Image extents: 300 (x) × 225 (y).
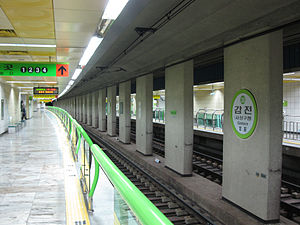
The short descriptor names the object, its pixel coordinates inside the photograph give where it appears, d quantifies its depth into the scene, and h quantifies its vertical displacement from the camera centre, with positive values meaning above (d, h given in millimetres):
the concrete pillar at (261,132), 4723 -420
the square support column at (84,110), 31422 -263
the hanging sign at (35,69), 9930 +1369
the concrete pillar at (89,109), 27881 -137
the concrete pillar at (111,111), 17812 -215
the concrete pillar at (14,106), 18872 +127
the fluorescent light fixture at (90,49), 7762 +1776
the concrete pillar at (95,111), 24400 -288
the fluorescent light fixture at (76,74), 13989 +1803
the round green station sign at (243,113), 5074 -117
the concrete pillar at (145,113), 11242 -222
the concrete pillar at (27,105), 31872 +328
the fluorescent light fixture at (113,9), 4730 +1736
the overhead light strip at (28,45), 7971 +1755
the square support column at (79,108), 35000 -48
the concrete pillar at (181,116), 7883 -241
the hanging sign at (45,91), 21219 +1268
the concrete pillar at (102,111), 21375 -255
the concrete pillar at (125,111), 14523 -182
